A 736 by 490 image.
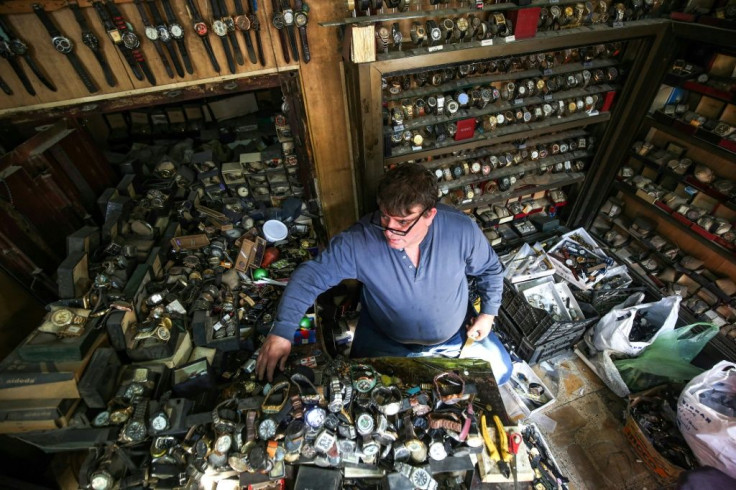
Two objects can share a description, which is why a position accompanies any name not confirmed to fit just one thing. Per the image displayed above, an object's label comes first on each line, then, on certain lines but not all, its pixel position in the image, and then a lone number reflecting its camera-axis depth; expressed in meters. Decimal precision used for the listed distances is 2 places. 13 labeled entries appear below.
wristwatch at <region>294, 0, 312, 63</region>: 2.09
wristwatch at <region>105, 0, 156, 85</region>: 1.90
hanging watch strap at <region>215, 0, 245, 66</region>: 2.03
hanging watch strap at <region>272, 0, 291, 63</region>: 2.08
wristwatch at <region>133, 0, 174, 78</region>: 1.93
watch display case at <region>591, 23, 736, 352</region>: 2.77
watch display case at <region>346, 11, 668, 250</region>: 2.40
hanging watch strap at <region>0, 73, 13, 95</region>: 1.95
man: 1.89
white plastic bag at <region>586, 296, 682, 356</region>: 2.80
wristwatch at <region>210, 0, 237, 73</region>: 2.01
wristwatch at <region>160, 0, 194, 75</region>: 1.95
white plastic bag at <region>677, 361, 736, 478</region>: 2.04
